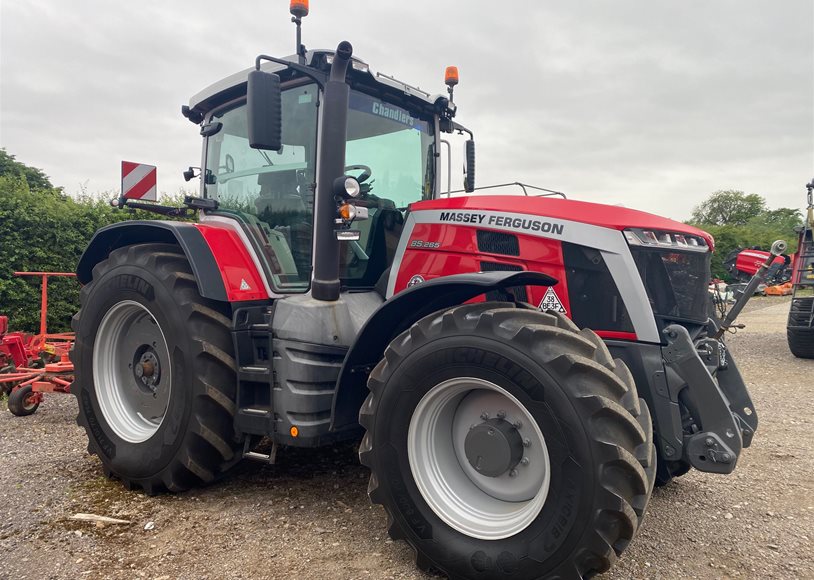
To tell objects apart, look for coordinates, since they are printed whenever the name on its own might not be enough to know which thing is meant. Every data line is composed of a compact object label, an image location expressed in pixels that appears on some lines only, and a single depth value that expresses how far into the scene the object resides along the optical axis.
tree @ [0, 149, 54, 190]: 25.38
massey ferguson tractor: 2.37
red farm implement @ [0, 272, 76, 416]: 5.26
